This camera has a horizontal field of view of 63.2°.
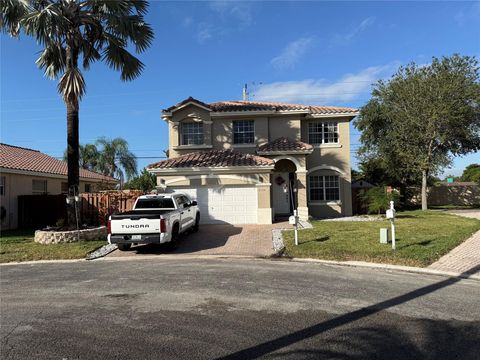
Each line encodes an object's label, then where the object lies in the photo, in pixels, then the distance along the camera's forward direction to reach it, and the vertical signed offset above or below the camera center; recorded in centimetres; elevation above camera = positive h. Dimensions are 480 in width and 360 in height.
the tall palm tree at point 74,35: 1424 +638
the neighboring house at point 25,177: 1969 +131
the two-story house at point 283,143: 2047 +298
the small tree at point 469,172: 5064 +274
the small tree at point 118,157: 4934 +524
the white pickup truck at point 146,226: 1177 -88
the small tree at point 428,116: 2555 +520
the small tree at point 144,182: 3710 +157
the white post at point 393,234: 1108 -118
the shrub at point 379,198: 1908 -23
